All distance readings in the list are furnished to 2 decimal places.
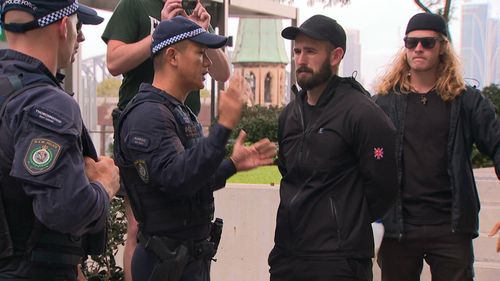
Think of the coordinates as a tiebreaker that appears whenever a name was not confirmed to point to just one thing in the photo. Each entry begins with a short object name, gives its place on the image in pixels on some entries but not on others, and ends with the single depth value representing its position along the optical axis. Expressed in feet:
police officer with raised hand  9.71
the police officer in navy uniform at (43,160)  7.45
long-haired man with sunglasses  13.83
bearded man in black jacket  11.93
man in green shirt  13.15
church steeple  269.64
